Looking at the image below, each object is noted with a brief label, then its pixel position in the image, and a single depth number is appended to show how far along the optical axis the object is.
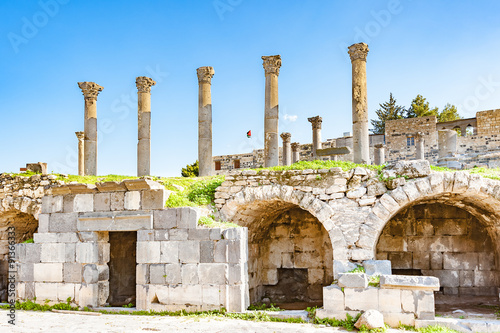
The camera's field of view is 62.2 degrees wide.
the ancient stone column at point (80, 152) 20.63
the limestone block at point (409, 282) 7.89
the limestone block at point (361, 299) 8.19
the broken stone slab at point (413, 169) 9.58
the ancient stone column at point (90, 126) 16.89
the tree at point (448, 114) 39.16
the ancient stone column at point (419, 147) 23.90
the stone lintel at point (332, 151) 15.81
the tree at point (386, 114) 40.91
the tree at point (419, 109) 38.84
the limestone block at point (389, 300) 8.07
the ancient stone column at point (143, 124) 16.78
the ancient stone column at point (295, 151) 27.18
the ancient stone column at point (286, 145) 23.70
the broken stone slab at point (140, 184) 9.31
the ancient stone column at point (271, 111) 15.15
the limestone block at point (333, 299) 8.34
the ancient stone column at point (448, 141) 24.41
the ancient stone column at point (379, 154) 23.92
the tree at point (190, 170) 35.58
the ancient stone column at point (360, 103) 13.58
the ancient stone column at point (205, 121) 16.20
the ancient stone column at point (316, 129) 22.12
